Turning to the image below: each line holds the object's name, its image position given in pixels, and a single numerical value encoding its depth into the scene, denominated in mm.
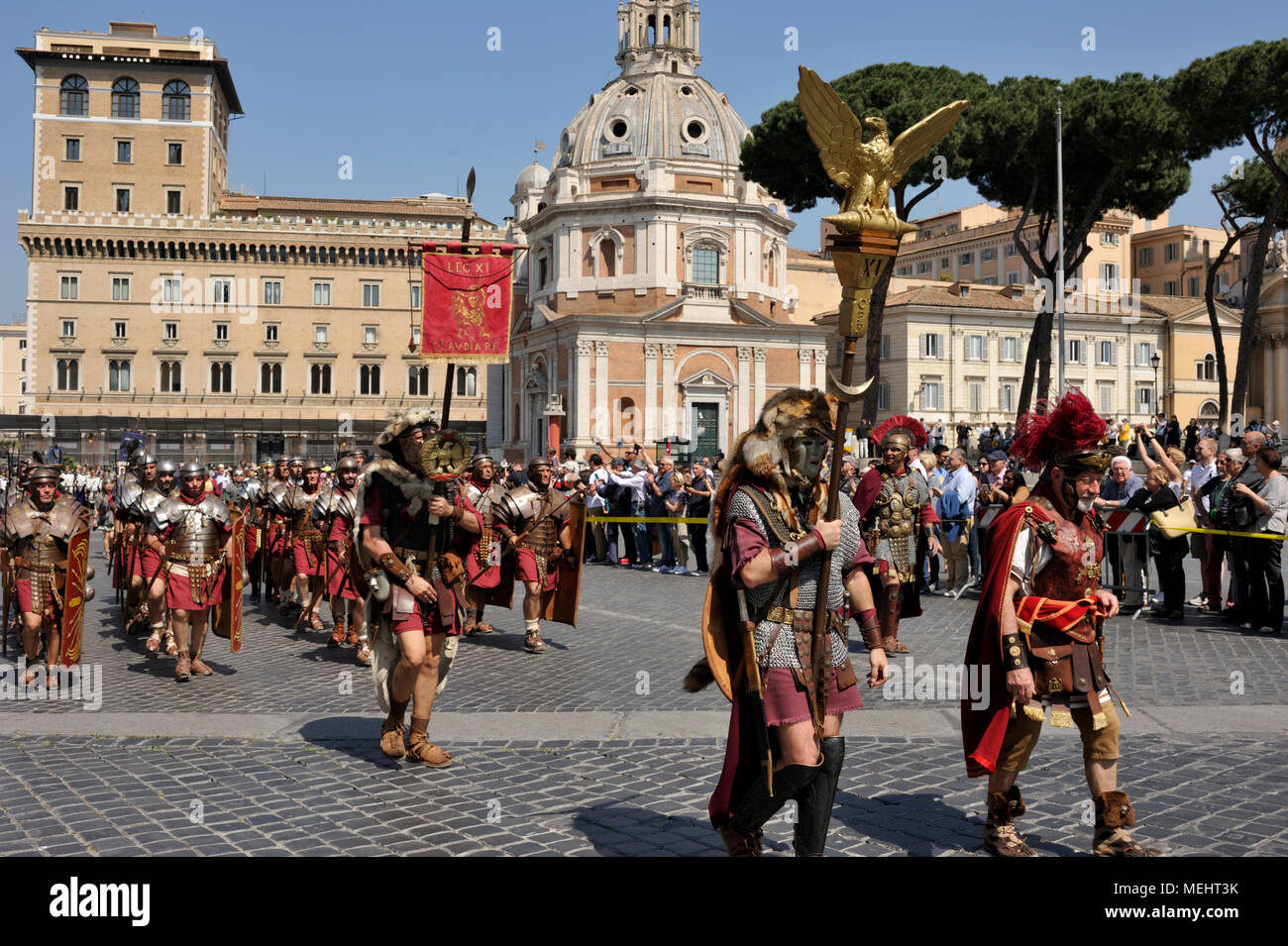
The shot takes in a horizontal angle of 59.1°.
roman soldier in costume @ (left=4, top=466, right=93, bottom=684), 8742
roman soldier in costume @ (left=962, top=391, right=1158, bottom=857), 4523
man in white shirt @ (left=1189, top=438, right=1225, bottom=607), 12148
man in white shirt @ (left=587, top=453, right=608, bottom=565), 20812
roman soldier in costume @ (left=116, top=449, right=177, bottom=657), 9734
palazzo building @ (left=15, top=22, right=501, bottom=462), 72688
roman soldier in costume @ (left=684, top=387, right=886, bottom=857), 4004
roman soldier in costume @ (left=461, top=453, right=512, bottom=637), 10289
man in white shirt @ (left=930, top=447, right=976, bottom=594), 14156
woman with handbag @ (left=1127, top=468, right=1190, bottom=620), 11867
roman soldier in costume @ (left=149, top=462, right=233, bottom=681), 8945
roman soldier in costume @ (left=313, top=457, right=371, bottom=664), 10406
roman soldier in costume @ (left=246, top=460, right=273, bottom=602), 14093
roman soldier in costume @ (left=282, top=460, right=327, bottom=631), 11664
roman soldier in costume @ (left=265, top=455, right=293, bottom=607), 12852
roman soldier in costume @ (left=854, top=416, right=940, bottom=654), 9641
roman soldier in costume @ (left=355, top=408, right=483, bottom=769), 6211
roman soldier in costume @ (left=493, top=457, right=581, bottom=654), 10508
